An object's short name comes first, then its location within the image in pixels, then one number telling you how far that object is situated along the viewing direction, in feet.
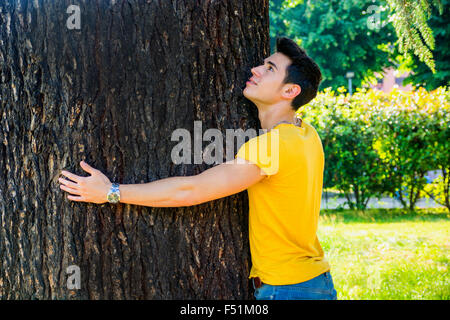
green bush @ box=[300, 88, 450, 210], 32.53
